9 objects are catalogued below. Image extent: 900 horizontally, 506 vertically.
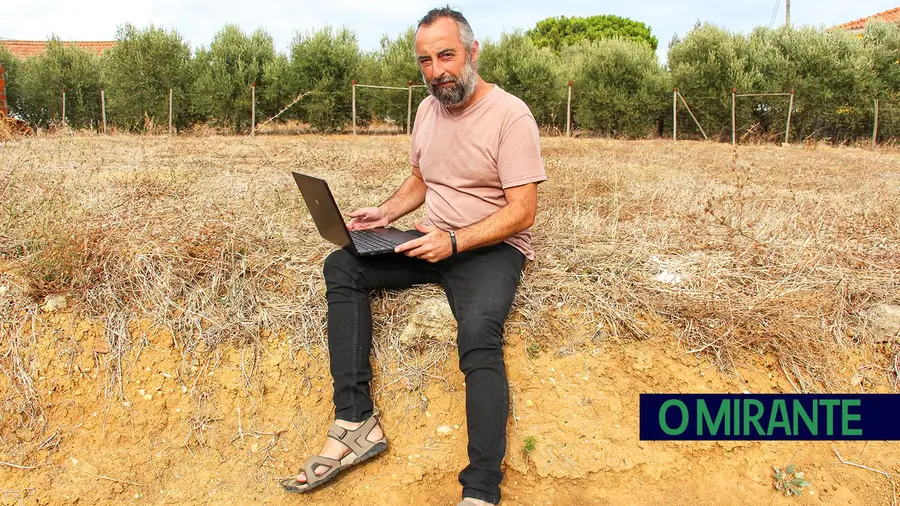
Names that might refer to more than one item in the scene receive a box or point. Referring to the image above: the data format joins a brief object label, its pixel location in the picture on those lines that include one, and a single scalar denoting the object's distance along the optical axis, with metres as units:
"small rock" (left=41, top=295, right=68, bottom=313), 2.76
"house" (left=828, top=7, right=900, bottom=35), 28.69
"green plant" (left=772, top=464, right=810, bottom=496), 2.40
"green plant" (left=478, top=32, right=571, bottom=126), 18.09
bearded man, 2.20
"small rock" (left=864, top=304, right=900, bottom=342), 2.81
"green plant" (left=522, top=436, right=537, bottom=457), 2.48
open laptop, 2.23
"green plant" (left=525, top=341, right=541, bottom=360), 2.69
